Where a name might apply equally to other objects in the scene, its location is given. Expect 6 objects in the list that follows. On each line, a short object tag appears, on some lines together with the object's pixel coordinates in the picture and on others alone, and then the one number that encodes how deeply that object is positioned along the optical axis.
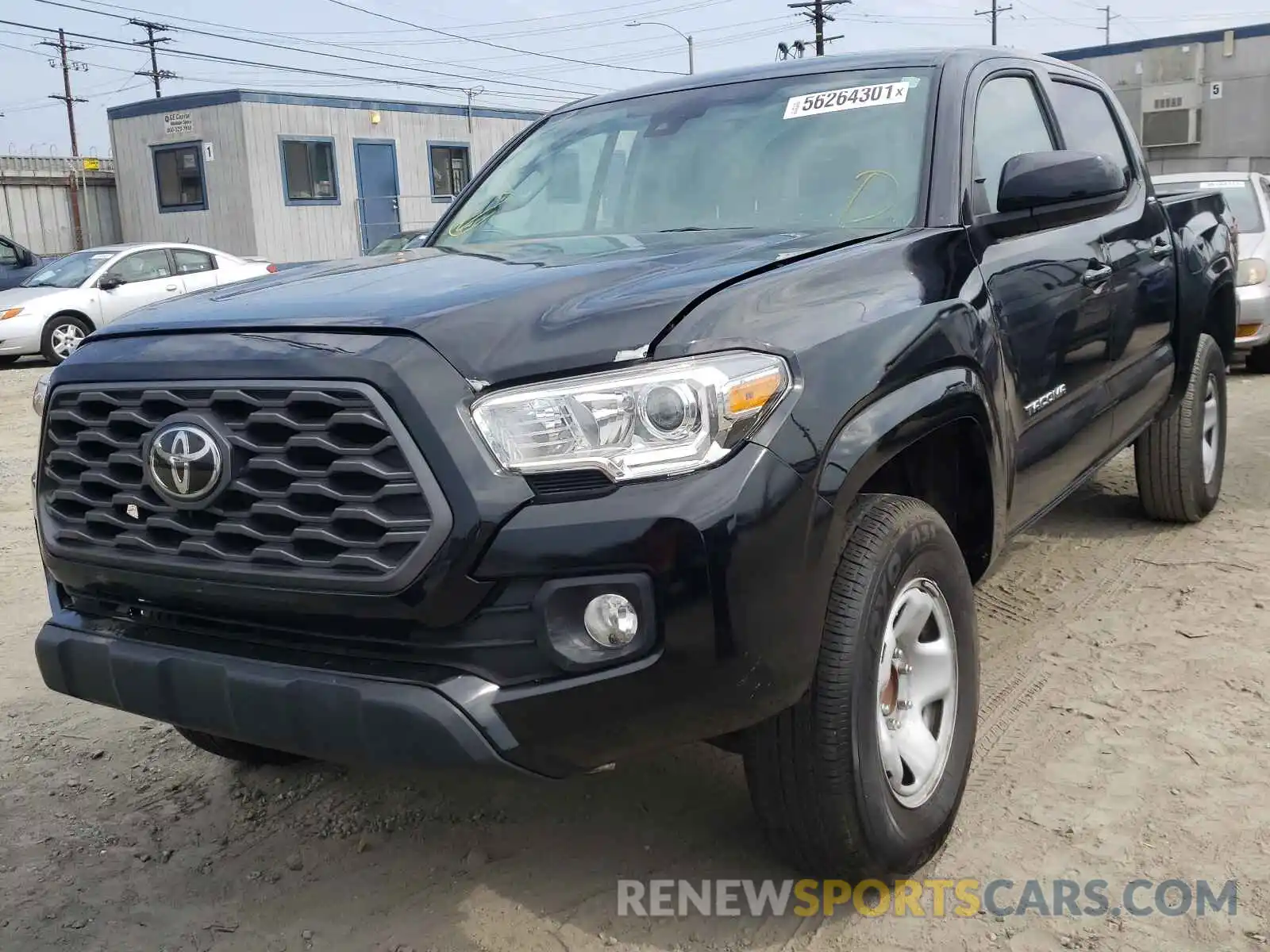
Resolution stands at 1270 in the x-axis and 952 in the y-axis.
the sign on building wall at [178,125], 26.73
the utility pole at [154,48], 44.44
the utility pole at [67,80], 56.72
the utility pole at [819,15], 43.34
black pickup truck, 2.10
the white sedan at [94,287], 14.50
